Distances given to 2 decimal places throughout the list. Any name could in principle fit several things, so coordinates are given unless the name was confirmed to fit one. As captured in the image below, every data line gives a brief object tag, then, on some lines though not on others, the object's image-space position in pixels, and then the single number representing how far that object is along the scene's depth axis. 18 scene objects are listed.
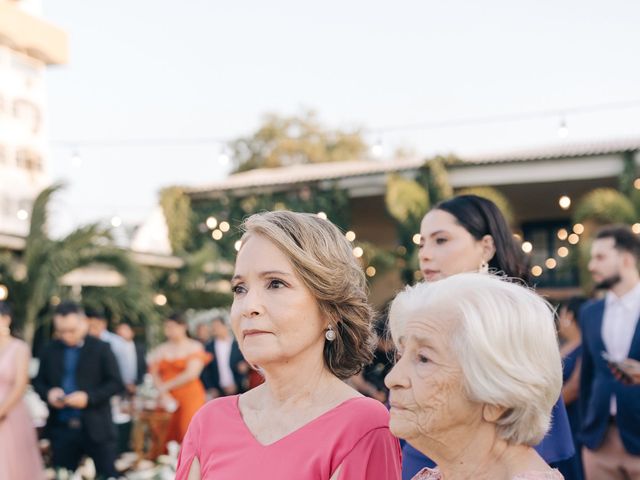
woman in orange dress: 8.51
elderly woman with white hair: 1.55
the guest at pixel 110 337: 9.32
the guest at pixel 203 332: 13.20
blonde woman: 2.01
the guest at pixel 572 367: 5.07
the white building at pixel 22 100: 37.50
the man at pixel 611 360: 4.28
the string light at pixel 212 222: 21.47
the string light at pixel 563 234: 20.82
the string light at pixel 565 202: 12.11
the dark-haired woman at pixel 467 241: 2.92
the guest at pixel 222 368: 9.55
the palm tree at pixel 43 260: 13.55
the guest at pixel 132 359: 11.25
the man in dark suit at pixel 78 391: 6.67
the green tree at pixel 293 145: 38.81
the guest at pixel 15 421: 5.67
